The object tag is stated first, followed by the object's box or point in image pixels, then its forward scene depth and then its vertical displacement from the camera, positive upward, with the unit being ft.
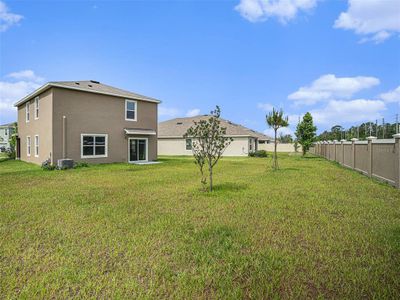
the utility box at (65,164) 49.16 -3.08
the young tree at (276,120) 48.17 +5.48
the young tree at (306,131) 97.19 +6.75
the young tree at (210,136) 28.04 +1.40
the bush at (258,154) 99.35 -2.50
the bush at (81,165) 51.90 -3.56
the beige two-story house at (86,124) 52.95 +6.11
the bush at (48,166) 48.64 -3.47
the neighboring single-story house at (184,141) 106.63 +4.30
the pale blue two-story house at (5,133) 175.75 +12.14
